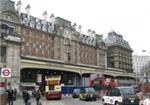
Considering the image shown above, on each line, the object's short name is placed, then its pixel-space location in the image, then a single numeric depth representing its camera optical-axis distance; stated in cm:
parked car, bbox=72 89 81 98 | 2231
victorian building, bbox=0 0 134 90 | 2280
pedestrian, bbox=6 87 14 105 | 1268
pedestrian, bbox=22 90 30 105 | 1275
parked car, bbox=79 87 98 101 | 1769
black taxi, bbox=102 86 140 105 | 1106
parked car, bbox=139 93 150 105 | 810
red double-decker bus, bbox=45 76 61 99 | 1944
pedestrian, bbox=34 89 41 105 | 1326
